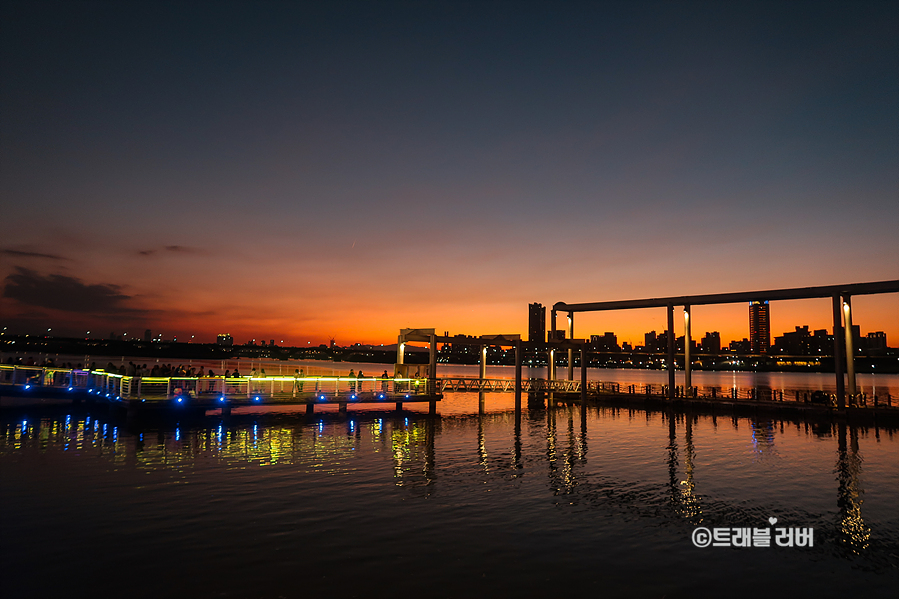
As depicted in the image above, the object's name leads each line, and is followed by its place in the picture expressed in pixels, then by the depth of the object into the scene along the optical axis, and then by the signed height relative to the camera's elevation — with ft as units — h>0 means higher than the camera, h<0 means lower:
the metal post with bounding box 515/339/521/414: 135.54 -9.04
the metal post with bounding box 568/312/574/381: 172.76 +4.34
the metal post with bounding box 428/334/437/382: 135.85 -4.94
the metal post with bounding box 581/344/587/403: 152.62 -9.80
